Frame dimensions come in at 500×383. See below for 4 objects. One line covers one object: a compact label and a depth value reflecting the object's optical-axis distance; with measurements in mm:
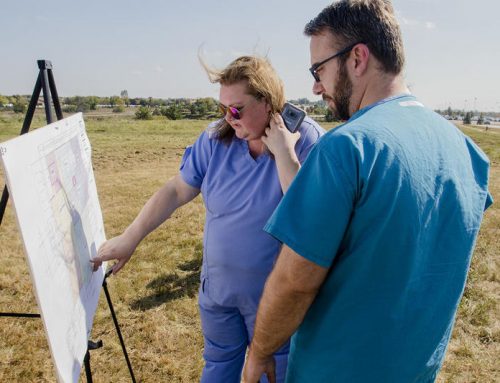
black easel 1541
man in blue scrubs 837
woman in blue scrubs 1646
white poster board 1069
